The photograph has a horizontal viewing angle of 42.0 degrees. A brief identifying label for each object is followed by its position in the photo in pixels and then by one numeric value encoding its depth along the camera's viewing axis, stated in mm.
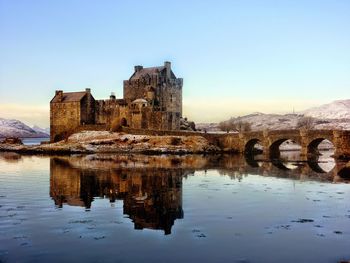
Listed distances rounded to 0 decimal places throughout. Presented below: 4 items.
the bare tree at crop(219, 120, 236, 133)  137938
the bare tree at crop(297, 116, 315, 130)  152338
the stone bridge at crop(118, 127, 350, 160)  65312
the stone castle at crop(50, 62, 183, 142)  78812
